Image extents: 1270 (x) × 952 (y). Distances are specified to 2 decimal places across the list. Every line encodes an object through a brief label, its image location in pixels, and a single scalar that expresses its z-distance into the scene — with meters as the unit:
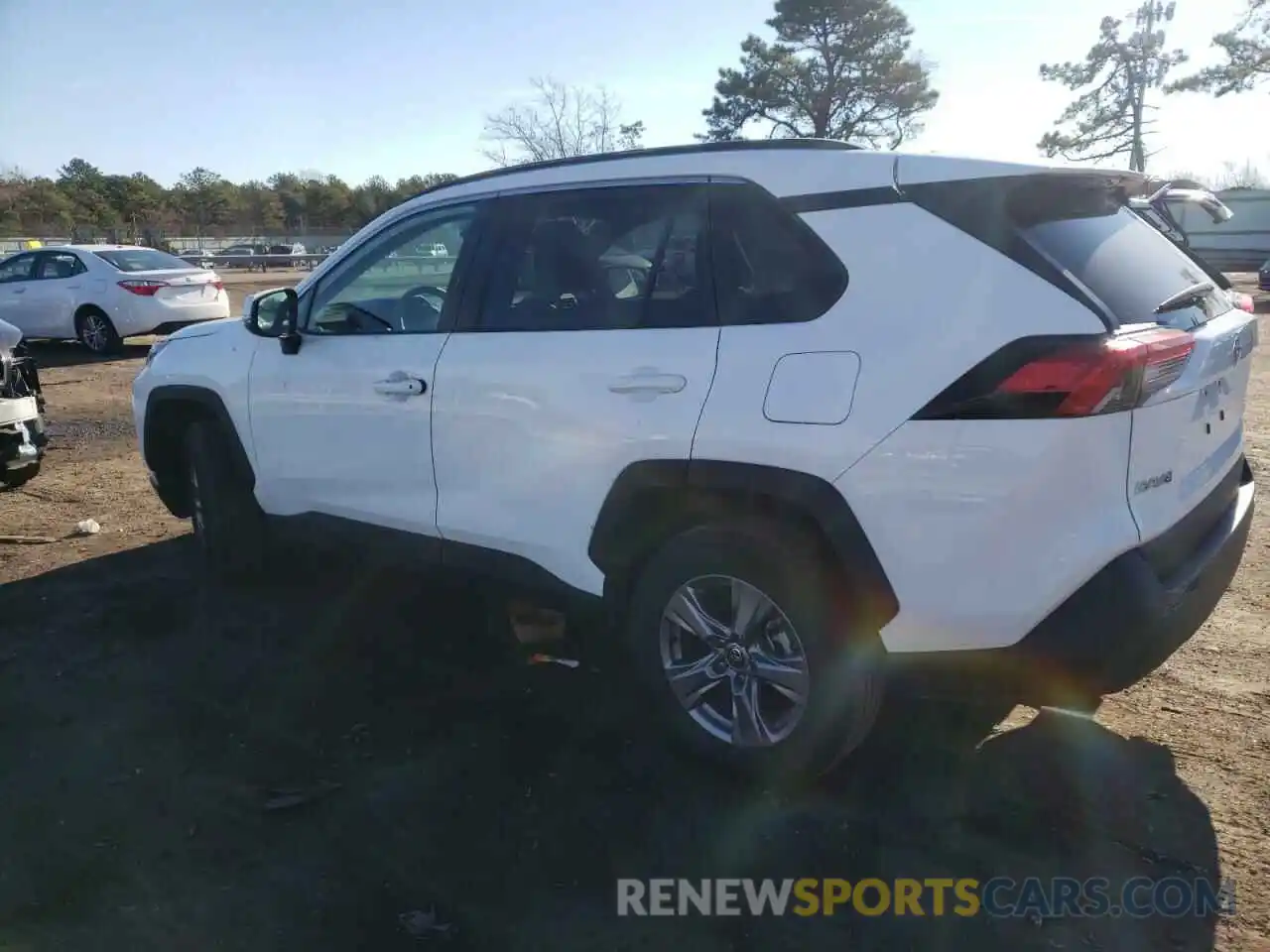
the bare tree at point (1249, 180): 60.81
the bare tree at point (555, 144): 35.47
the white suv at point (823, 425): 2.66
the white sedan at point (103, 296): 14.23
